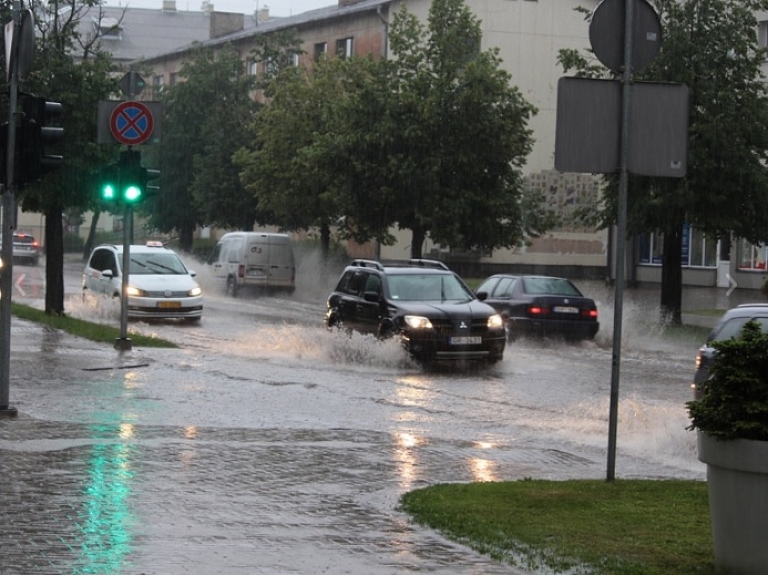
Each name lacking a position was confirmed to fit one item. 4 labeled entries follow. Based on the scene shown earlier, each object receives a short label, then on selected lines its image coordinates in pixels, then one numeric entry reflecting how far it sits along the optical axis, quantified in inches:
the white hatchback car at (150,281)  1180.5
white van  1678.2
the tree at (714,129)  1219.9
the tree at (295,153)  1914.4
